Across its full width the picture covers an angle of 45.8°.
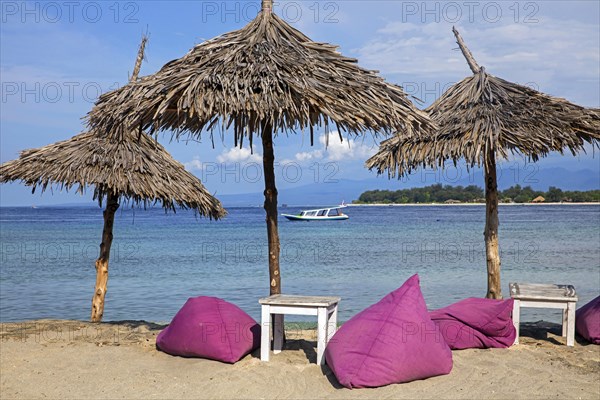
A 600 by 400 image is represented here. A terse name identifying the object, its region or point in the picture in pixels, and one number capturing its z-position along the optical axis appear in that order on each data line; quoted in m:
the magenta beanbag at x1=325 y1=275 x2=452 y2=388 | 5.07
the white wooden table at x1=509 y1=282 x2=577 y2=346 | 6.03
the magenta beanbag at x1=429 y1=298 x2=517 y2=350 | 6.00
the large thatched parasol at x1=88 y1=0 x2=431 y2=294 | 5.46
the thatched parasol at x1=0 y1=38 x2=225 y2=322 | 7.41
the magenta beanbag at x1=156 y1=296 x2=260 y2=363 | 5.69
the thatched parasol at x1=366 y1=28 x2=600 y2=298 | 6.78
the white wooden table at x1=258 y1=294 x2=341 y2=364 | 5.42
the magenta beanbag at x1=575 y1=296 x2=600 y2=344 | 6.25
